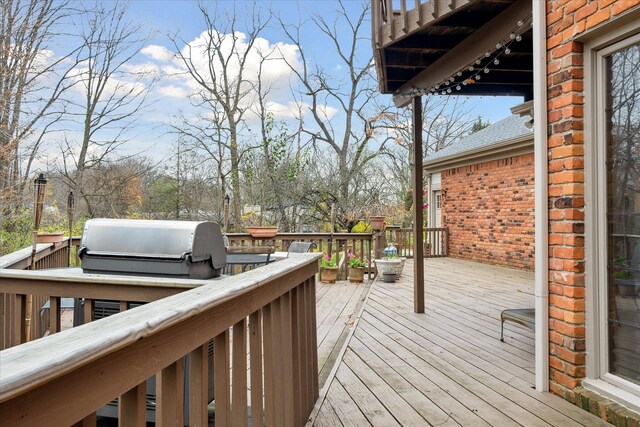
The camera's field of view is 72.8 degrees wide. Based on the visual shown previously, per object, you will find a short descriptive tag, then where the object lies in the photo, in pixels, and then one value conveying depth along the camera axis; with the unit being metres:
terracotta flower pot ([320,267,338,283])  7.20
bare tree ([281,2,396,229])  14.88
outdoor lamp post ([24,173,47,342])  3.17
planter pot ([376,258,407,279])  7.02
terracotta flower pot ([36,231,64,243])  4.48
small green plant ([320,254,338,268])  7.26
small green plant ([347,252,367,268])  7.31
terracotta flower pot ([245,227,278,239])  6.61
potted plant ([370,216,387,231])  7.58
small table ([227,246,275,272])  3.78
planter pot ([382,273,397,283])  7.00
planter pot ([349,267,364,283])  7.26
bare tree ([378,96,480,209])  15.20
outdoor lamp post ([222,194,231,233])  5.19
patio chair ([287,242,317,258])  5.82
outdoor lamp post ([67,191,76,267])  4.60
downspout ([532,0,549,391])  2.51
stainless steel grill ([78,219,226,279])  2.12
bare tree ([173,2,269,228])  13.52
